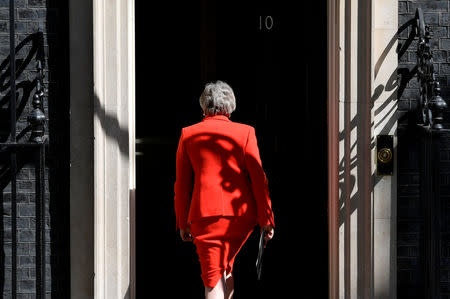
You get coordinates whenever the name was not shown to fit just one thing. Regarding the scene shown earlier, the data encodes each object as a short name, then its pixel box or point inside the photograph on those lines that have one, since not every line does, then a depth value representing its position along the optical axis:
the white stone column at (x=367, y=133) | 5.85
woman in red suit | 5.27
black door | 7.11
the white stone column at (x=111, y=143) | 5.84
